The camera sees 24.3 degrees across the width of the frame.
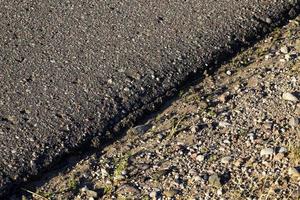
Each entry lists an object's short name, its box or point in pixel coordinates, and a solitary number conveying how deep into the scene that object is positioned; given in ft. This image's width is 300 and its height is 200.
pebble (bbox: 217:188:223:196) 10.98
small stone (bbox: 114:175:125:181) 11.67
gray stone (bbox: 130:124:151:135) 12.71
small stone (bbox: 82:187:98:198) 11.48
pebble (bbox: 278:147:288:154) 11.47
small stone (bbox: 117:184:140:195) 11.39
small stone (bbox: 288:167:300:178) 10.94
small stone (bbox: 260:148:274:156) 11.50
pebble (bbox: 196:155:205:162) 11.71
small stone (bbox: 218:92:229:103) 13.01
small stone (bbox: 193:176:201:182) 11.33
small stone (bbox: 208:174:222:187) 11.14
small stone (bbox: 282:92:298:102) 12.48
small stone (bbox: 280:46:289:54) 13.99
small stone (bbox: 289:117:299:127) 11.91
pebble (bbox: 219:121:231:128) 12.37
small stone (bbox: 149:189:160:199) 11.24
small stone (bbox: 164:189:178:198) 11.20
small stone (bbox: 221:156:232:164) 11.58
